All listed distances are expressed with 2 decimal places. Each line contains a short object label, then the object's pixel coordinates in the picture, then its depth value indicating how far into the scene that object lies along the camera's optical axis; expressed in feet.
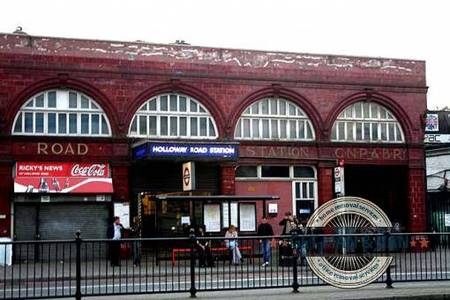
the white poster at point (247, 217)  91.35
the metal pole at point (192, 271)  45.91
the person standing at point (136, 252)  47.91
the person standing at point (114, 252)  46.33
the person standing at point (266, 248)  49.57
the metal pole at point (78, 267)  43.60
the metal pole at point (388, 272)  48.95
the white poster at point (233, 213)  91.25
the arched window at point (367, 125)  108.58
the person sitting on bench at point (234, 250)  49.48
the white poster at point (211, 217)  88.79
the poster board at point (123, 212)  95.30
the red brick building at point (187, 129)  92.84
